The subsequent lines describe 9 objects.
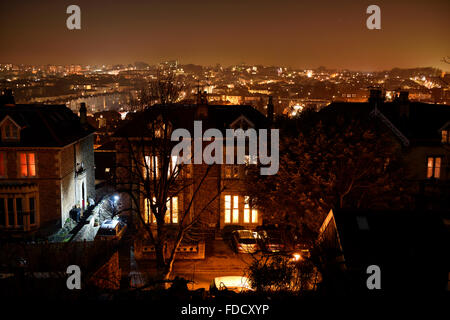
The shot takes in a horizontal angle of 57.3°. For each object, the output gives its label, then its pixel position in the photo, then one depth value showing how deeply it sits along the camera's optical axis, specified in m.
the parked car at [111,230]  27.89
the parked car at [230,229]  29.72
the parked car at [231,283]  18.45
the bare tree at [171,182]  25.60
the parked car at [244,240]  25.74
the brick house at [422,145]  28.22
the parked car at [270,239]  24.03
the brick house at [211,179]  28.75
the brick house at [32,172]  26.97
